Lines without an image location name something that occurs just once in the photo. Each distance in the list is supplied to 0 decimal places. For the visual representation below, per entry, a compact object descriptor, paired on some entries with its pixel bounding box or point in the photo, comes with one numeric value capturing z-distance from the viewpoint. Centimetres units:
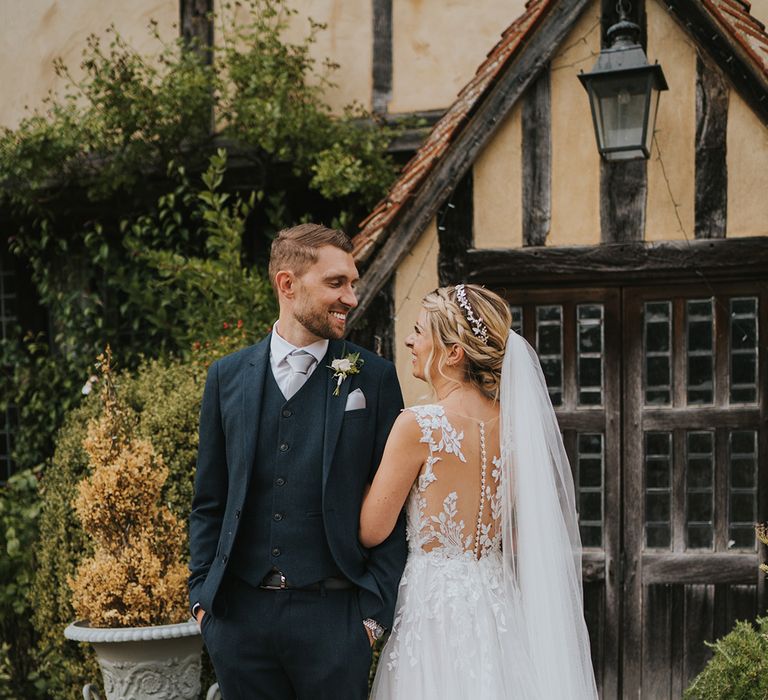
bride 326
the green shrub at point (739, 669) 424
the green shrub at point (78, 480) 564
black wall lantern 493
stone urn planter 477
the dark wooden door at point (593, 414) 550
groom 314
